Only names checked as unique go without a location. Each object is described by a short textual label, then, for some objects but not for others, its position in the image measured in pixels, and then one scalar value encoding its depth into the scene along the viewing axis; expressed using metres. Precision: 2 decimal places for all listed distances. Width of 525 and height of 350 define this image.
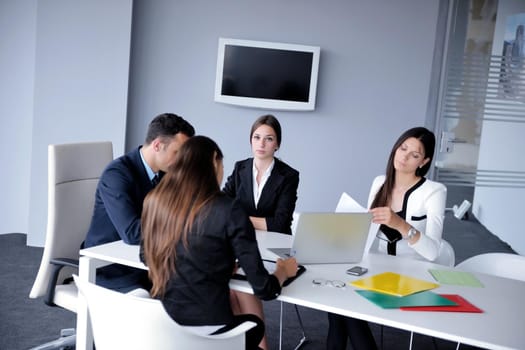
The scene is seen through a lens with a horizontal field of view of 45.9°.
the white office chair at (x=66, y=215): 2.82
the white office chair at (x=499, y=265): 3.18
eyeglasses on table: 2.49
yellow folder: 2.46
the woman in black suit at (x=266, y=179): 3.59
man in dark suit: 2.79
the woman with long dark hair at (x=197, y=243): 2.17
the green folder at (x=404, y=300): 2.32
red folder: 2.30
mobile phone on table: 2.66
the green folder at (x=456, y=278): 2.70
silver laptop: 2.64
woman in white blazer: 3.27
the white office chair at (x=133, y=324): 1.82
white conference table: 2.13
